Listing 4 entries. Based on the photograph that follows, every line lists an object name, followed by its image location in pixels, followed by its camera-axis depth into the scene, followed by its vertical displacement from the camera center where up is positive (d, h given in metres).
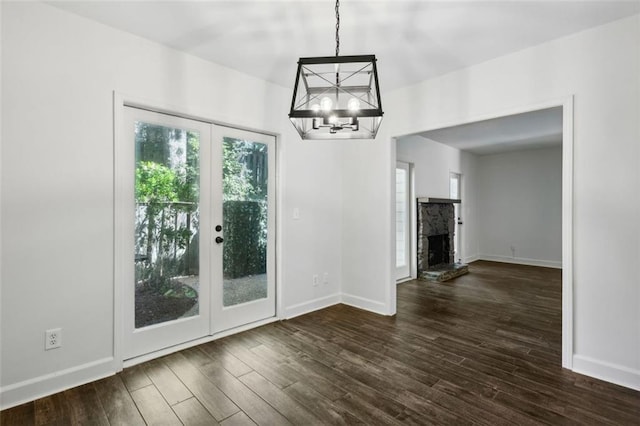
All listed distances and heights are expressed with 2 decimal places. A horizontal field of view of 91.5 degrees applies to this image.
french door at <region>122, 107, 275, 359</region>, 2.58 -0.15
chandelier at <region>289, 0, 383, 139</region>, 1.55 +0.54
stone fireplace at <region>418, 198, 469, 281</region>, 5.75 -0.55
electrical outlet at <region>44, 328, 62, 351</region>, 2.12 -0.86
